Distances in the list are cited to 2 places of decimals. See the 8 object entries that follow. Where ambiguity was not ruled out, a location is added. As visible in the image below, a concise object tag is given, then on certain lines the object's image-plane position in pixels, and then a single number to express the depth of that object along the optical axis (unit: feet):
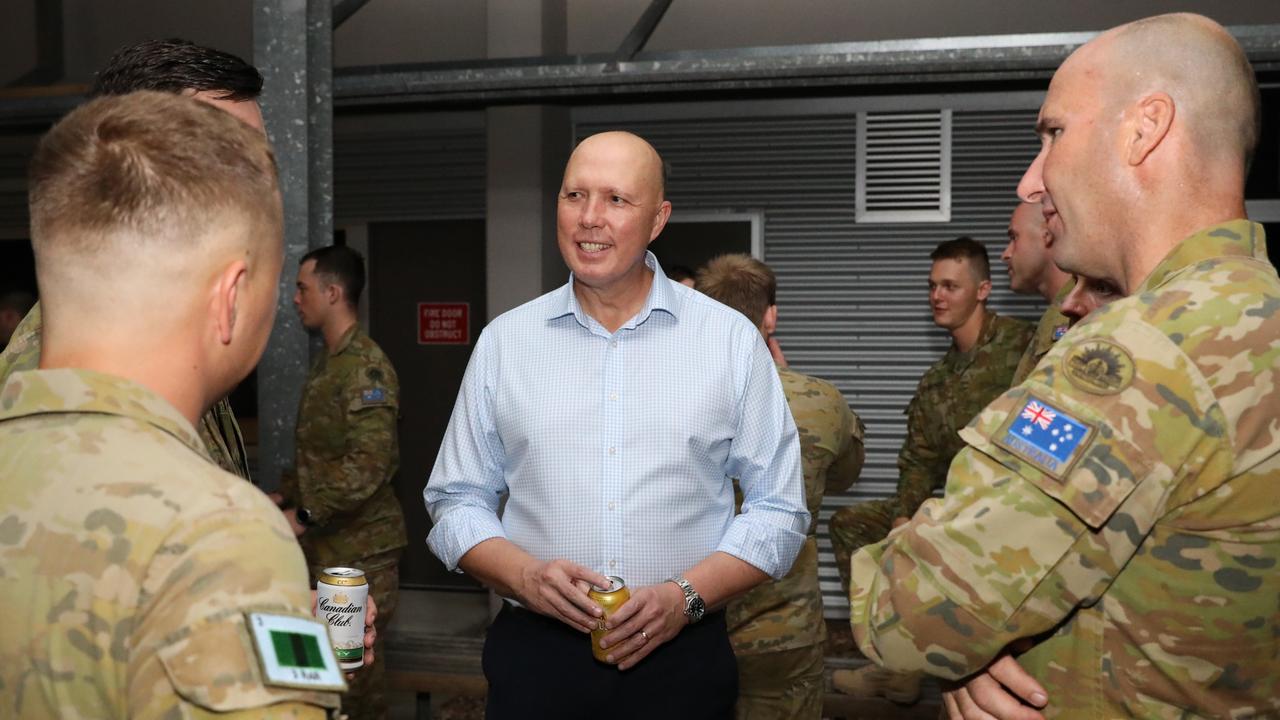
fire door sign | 22.57
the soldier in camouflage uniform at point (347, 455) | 13.33
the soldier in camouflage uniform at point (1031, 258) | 11.94
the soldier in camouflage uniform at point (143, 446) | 2.98
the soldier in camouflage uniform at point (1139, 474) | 3.89
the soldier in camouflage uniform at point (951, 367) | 14.89
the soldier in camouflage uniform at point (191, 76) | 5.58
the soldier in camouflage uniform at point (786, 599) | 10.37
